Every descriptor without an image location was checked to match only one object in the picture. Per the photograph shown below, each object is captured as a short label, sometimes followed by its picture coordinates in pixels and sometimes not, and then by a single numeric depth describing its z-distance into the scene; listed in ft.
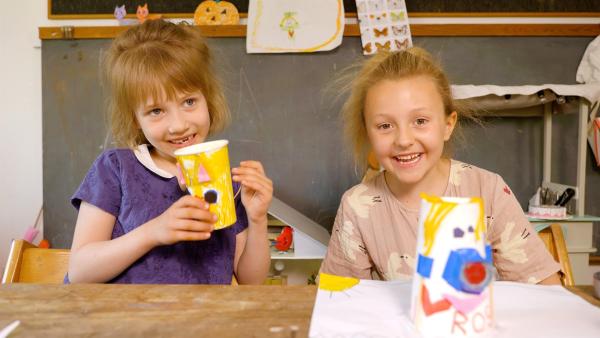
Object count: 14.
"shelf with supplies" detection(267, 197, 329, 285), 5.93
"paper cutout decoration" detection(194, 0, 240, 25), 7.43
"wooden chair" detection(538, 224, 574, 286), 2.92
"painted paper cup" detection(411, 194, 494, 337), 1.46
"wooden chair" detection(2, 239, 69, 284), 3.02
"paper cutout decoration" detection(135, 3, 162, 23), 7.45
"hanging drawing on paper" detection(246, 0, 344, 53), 7.39
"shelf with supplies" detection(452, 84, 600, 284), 6.05
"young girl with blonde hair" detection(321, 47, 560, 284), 3.13
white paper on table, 1.56
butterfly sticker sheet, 7.36
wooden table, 1.60
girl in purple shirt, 2.78
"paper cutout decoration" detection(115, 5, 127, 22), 7.41
